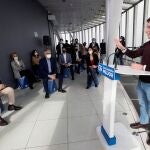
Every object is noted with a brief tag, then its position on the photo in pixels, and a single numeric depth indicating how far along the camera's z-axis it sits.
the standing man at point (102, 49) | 7.72
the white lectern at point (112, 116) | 1.44
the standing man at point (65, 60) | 4.80
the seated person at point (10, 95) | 2.85
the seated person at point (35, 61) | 5.28
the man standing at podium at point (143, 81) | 1.65
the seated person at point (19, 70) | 4.05
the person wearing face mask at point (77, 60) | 6.16
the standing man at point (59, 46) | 6.99
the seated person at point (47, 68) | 3.71
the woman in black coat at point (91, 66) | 4.22
